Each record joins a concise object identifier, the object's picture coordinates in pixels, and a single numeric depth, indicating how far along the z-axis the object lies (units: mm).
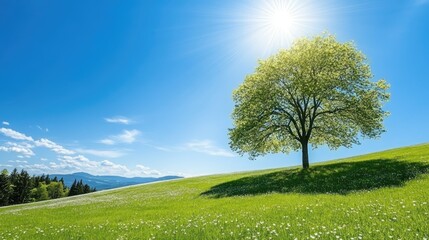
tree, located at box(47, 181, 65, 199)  132875
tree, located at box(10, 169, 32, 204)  109875
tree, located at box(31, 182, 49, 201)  124125
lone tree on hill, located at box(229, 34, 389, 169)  35719
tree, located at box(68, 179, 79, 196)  131375
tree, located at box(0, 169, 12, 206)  100375
